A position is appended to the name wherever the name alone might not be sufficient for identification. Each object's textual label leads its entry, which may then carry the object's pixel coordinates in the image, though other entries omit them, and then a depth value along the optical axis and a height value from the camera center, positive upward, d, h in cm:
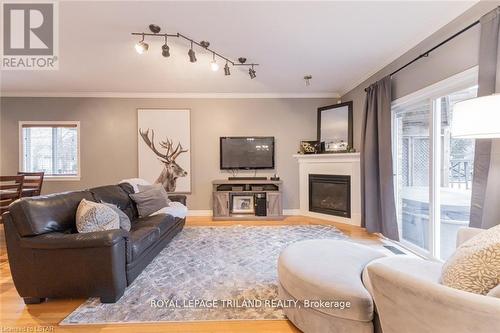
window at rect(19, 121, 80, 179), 507 +28
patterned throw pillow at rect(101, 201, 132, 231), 241 -58
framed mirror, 466 +73
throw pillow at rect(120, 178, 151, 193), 354 -30
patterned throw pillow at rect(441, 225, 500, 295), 99 -45
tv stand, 478 -71
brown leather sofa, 192 -75
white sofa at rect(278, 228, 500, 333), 85 -71
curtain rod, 216 +121
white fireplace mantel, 433 -15
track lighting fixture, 264 +143
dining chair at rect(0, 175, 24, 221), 323 -39
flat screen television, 512 +21
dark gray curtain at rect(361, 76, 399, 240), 331 -2
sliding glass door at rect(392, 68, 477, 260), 251 -6
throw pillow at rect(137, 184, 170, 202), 351 -36
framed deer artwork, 506 +36
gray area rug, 185 -114
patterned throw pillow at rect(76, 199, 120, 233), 212 -49
